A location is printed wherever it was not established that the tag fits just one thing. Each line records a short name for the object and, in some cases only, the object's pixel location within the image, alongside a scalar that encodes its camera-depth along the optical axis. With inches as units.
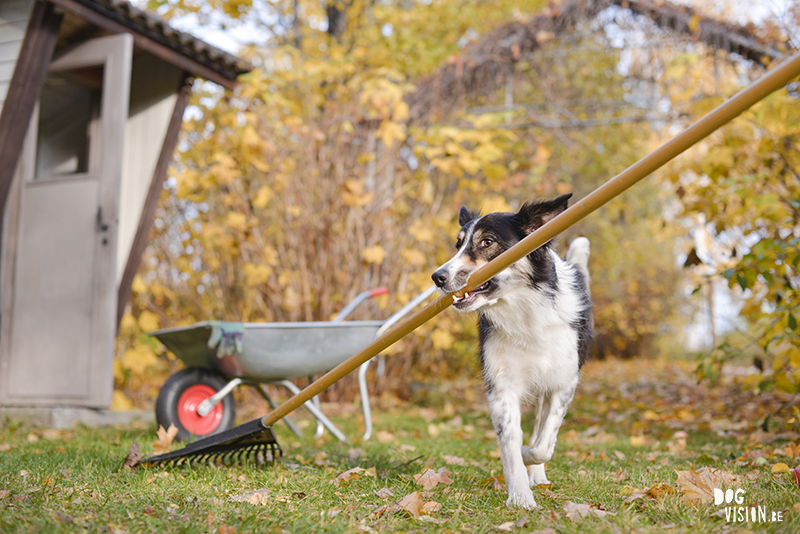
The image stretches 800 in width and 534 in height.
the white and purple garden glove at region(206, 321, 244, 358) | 129.4
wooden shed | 162.2
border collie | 91.4
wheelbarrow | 134.7
